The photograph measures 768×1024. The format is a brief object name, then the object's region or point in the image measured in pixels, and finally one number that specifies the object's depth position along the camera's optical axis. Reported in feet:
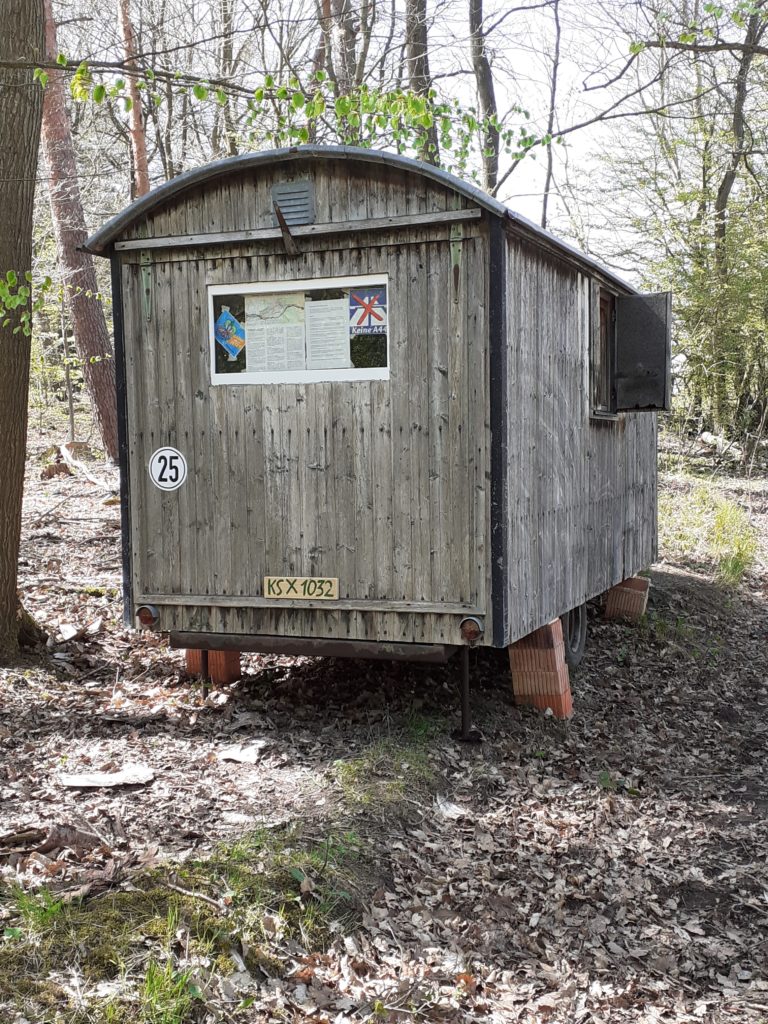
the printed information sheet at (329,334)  20.54
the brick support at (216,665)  24.02
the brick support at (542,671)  23.34
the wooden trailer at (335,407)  19.89
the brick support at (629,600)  33.37
